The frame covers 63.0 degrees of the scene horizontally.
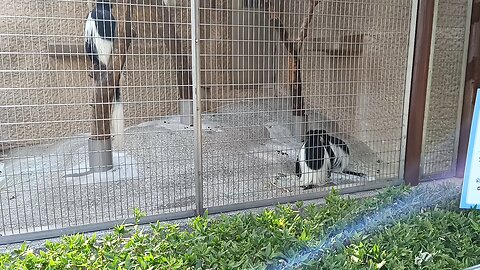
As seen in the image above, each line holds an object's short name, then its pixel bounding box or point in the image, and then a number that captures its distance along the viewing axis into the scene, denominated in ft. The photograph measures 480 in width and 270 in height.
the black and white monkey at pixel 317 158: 10.98
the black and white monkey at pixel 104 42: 9.90
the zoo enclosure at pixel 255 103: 10.09
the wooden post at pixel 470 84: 11.07
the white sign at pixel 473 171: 7.54
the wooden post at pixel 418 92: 10.04
